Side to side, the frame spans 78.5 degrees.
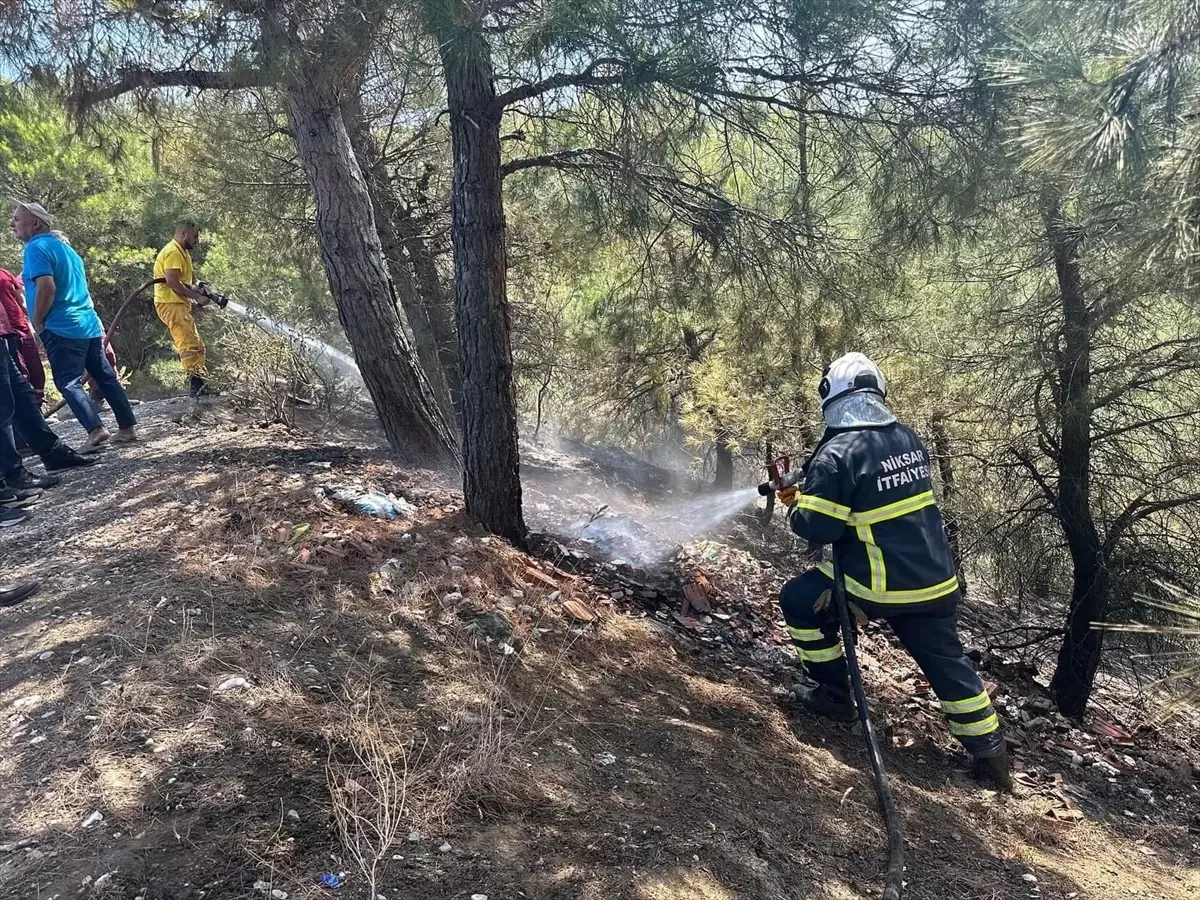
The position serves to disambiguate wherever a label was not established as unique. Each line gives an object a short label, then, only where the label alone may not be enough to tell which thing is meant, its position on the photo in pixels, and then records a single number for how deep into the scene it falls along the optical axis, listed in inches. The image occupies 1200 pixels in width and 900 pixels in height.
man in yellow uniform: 275.1
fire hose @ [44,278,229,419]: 276.4
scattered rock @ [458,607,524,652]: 145.1
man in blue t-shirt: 208.8
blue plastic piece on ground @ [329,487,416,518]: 190.1
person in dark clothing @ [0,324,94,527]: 197.0
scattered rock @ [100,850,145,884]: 76.2
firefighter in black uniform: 138.6
